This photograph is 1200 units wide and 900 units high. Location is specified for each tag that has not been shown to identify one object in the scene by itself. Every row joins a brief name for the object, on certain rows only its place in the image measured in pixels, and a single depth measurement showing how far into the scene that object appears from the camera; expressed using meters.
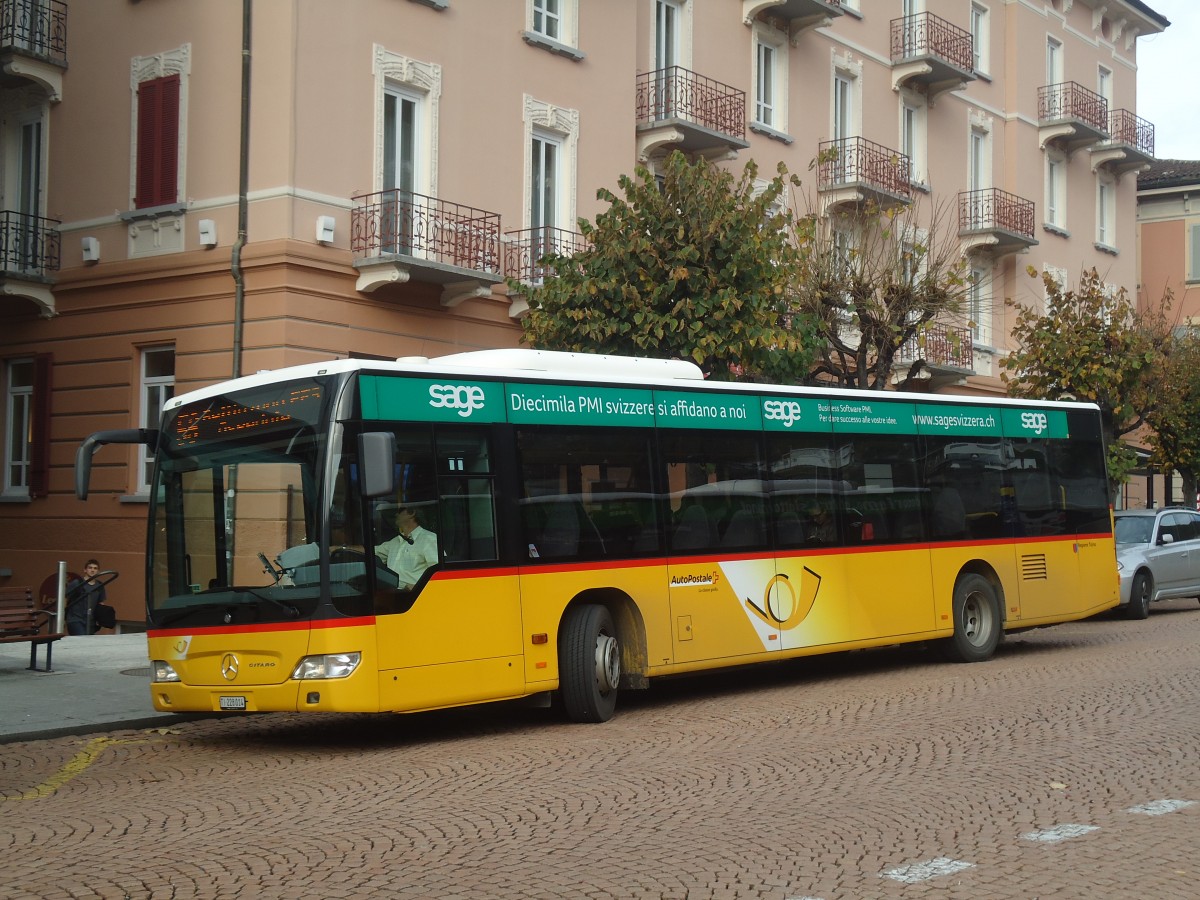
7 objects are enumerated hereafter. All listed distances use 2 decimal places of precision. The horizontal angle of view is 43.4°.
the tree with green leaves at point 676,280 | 19.75
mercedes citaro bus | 10.75
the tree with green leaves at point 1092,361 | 31.17
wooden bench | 14.62
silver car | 23.80
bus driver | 10.88
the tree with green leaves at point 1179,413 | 33.44
